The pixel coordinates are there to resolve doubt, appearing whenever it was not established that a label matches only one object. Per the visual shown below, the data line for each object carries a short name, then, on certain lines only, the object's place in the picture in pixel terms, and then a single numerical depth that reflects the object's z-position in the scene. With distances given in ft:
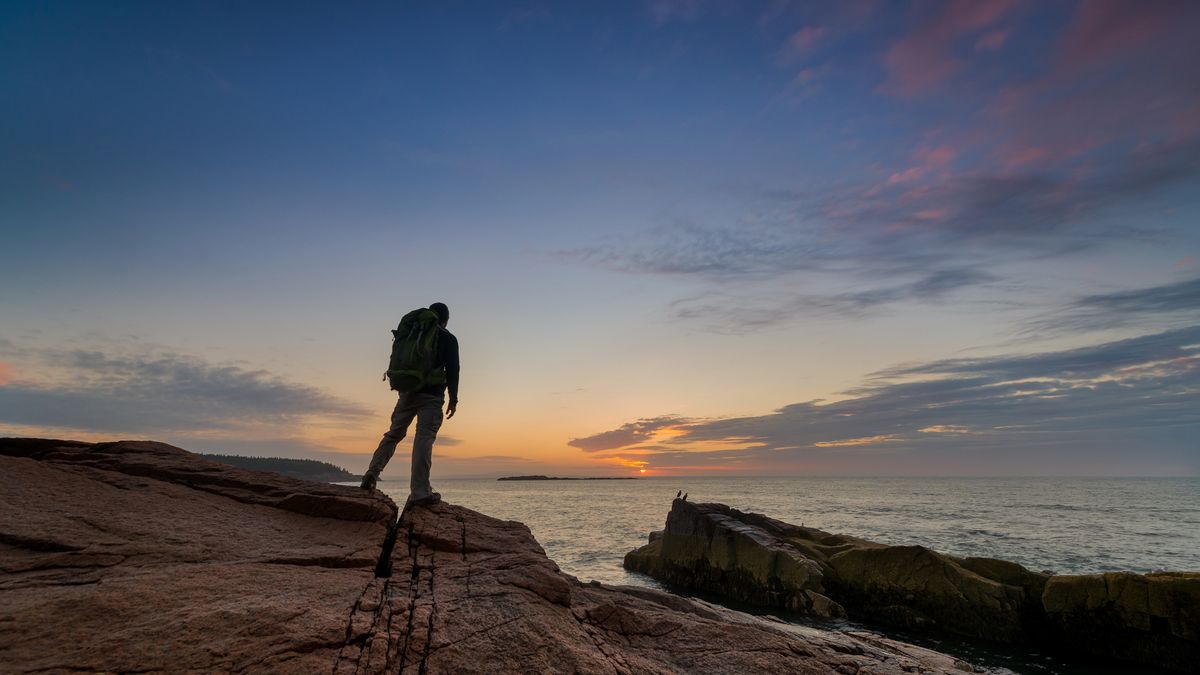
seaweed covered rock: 48.14
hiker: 26.07
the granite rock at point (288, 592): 11.99
